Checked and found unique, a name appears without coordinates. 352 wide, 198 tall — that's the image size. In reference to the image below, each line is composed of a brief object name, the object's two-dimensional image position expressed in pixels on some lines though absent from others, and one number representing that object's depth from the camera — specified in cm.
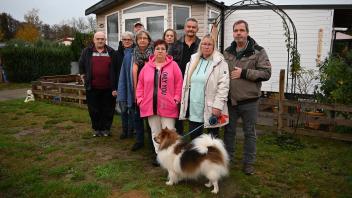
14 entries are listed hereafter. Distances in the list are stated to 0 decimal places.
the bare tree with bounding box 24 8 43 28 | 5592
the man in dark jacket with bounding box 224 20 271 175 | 400
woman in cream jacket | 400
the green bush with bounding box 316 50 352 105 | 623
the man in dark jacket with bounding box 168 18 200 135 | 477
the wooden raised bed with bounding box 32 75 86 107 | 977
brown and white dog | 371
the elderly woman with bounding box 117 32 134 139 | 522
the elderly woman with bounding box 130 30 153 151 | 487
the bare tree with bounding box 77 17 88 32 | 5207
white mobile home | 1052
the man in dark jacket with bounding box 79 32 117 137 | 588
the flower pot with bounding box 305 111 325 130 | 626
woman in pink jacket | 438
